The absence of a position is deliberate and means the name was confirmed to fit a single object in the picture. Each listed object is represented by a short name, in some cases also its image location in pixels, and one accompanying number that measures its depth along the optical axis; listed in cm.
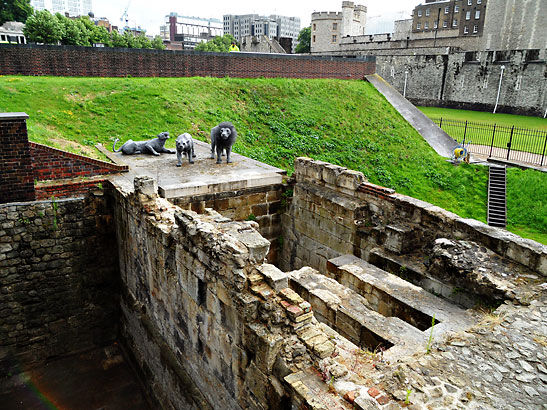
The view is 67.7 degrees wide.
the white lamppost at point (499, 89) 3244
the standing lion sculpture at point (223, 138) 1127
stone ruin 448
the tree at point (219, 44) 7409
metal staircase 1555
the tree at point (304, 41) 6950
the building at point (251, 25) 15512
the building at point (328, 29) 5656
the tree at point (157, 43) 6419
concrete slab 969
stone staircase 582
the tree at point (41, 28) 3394
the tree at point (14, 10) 4022
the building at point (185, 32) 12080
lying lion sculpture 1270
